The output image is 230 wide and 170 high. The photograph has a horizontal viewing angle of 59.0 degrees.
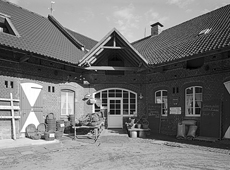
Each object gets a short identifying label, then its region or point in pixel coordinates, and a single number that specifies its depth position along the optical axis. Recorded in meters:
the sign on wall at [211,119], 9.79
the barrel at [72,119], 12.29
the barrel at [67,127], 11.99
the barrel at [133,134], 11.14
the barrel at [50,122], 10.93
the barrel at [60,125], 11.20
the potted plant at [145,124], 11.48
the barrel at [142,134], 11.26
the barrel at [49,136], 9.23
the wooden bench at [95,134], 10.03
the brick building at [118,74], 9.81
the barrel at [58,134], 9.98
